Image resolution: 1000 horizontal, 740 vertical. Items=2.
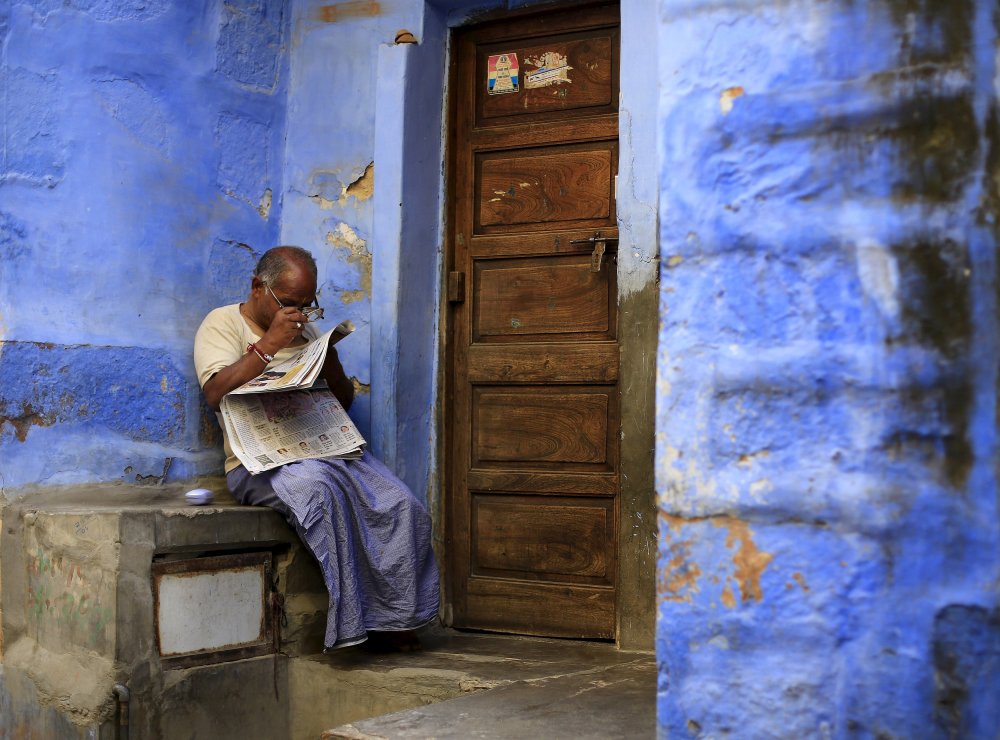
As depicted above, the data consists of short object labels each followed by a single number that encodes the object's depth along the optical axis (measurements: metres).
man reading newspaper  3.52
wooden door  4.05
